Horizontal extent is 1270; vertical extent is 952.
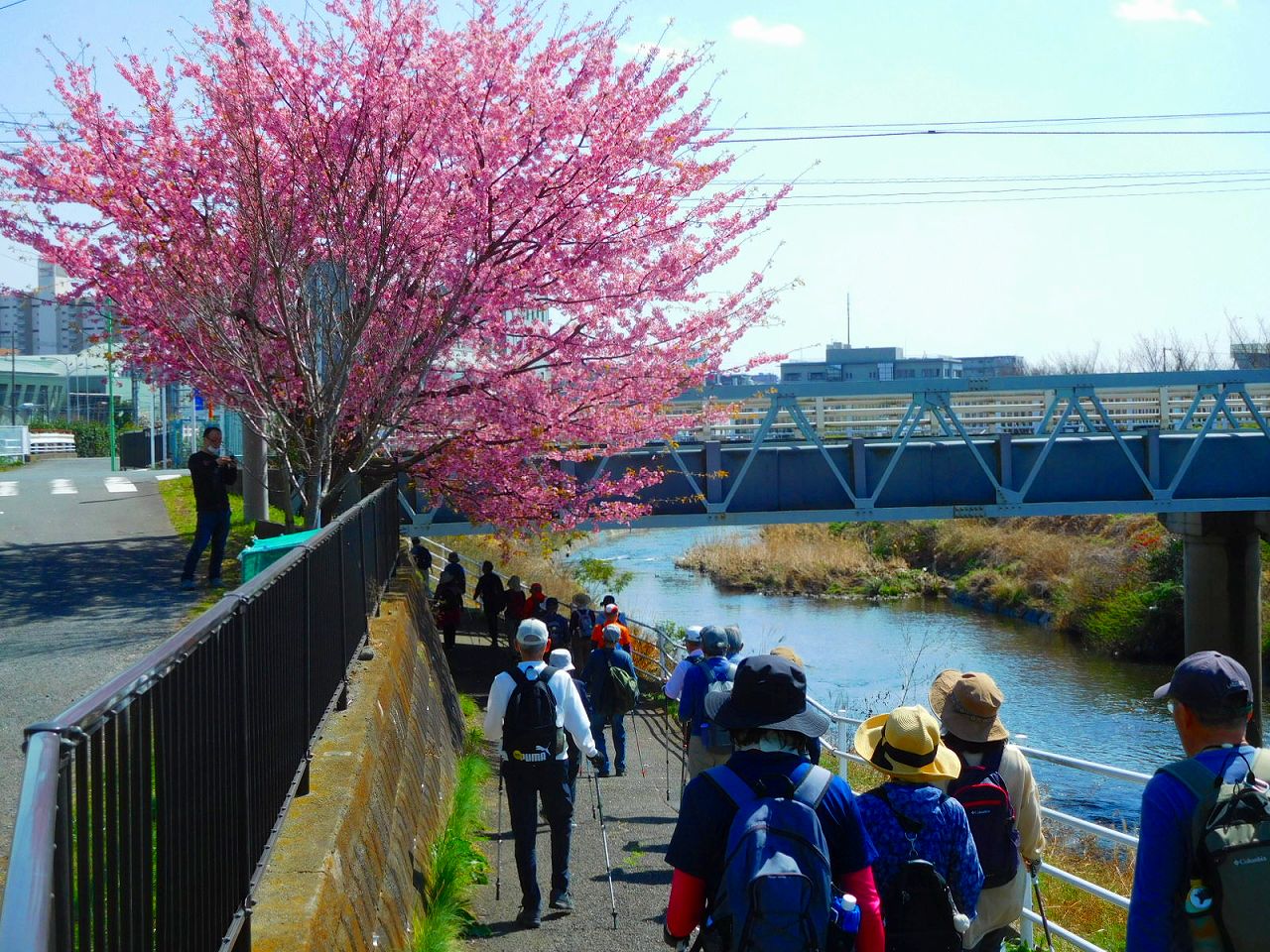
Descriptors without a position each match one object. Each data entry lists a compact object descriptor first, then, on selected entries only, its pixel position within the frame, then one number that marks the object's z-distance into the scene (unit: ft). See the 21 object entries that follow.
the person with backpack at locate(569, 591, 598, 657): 56.54
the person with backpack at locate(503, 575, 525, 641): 68.08
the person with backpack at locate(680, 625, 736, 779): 26.43
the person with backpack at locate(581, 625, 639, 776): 40.52
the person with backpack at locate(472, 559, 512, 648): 72.95
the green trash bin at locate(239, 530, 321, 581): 28.50
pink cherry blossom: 40.19
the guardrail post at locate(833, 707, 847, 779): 32.64
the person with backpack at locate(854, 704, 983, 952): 12.91
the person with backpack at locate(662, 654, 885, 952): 11.25
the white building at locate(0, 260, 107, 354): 529.86
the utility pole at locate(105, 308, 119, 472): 45.96
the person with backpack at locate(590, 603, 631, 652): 42.68
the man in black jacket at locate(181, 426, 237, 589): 43.40
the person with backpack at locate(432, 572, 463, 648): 71.10
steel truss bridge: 77.36
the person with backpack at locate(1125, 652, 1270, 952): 10.75
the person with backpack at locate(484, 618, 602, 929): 24.73
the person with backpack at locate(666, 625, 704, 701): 29.45
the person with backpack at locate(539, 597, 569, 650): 54.60
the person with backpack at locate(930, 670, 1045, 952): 14.87
